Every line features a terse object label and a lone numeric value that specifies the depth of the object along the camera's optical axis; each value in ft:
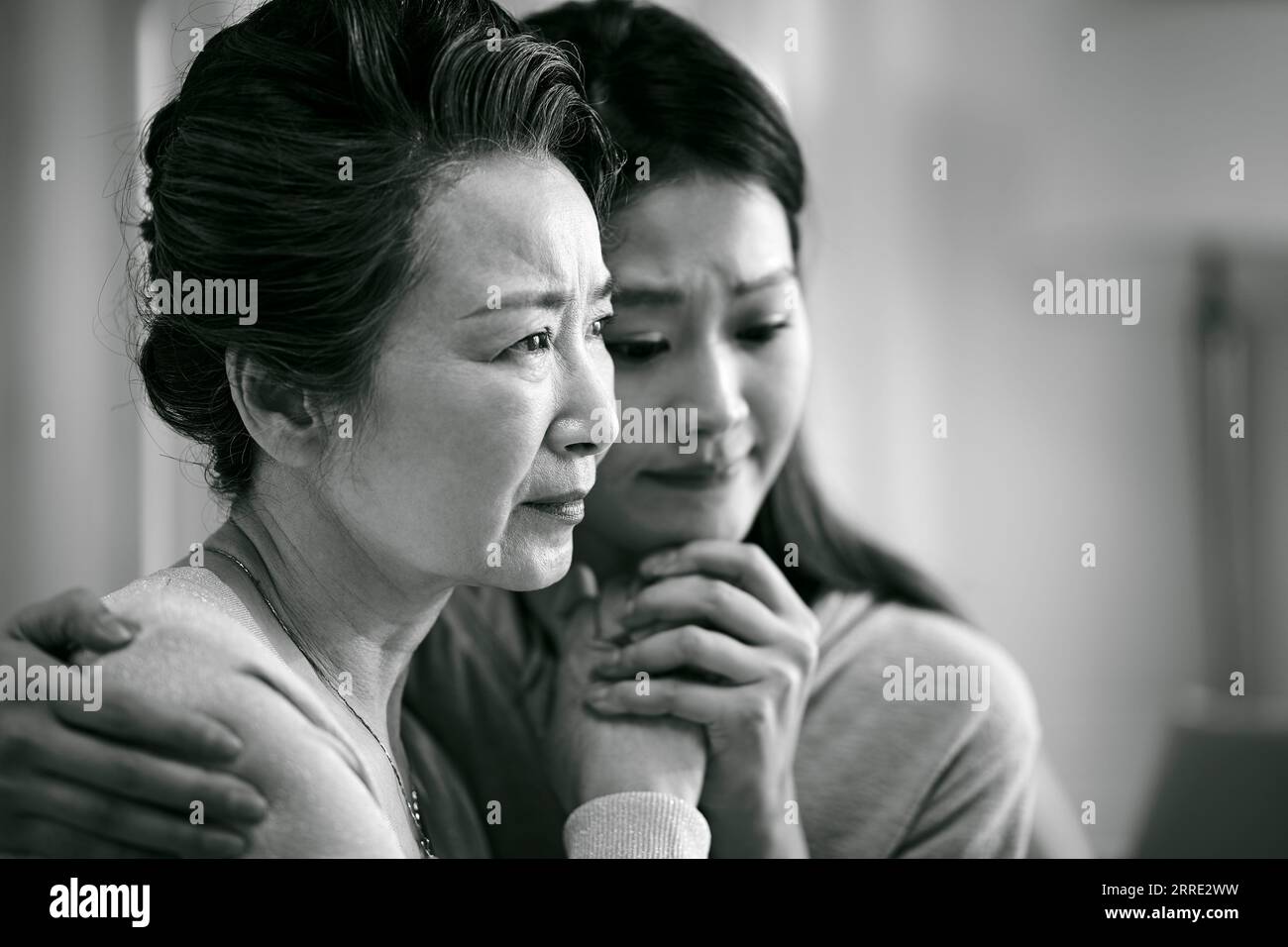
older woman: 2.36
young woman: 2.92
